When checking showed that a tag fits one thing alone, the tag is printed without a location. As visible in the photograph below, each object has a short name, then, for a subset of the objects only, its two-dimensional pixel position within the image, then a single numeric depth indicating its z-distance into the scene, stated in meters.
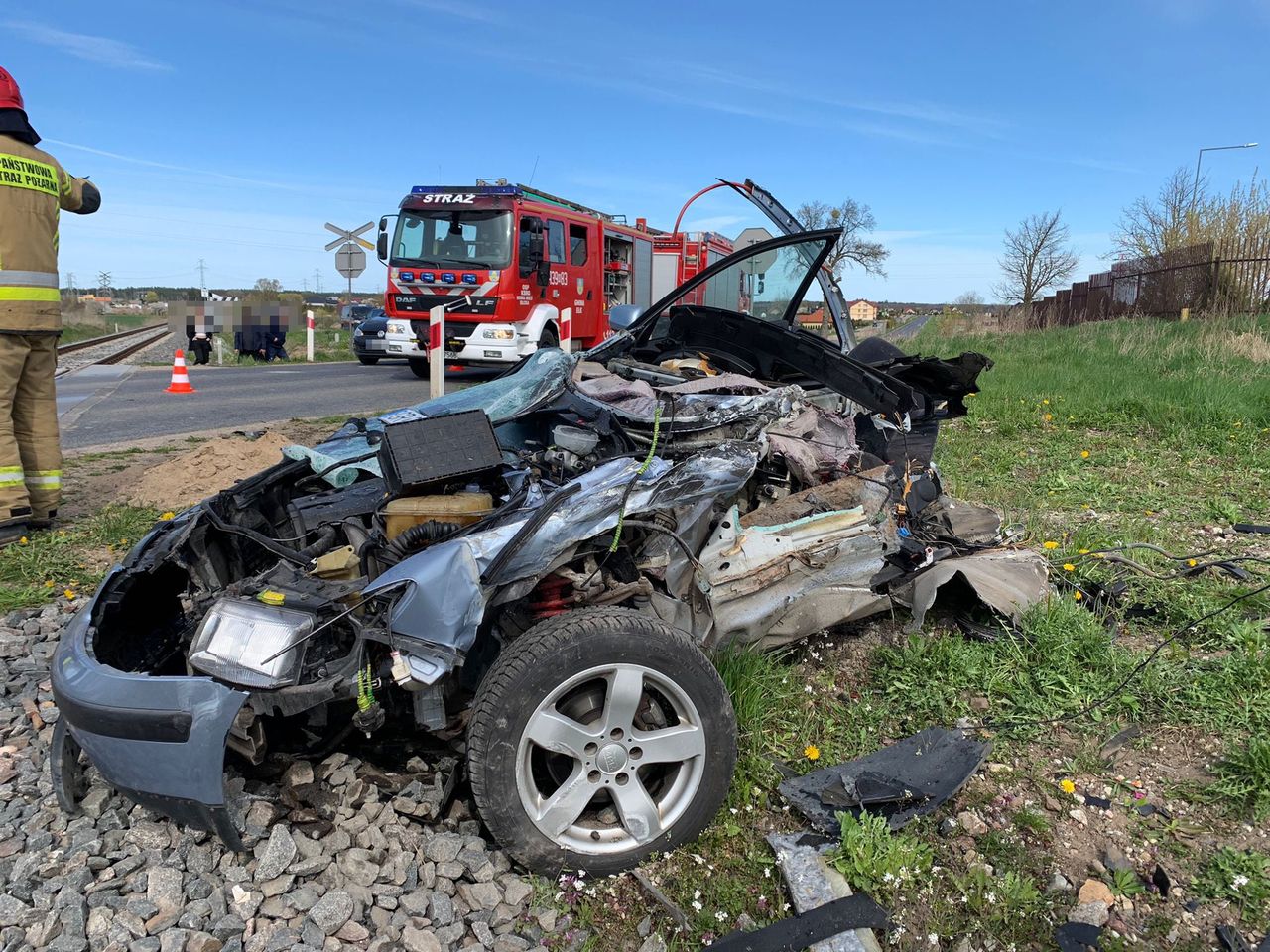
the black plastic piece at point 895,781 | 2.49
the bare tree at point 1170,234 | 19.66
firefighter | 4.54
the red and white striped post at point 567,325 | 13.55
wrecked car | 2.12
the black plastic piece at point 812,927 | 2.02
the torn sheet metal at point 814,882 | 2.01
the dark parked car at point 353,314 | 31.20
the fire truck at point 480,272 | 12.55
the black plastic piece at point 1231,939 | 2.00
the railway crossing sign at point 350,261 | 16.80
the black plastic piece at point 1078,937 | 2.03
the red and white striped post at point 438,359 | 8.75
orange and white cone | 11.02
